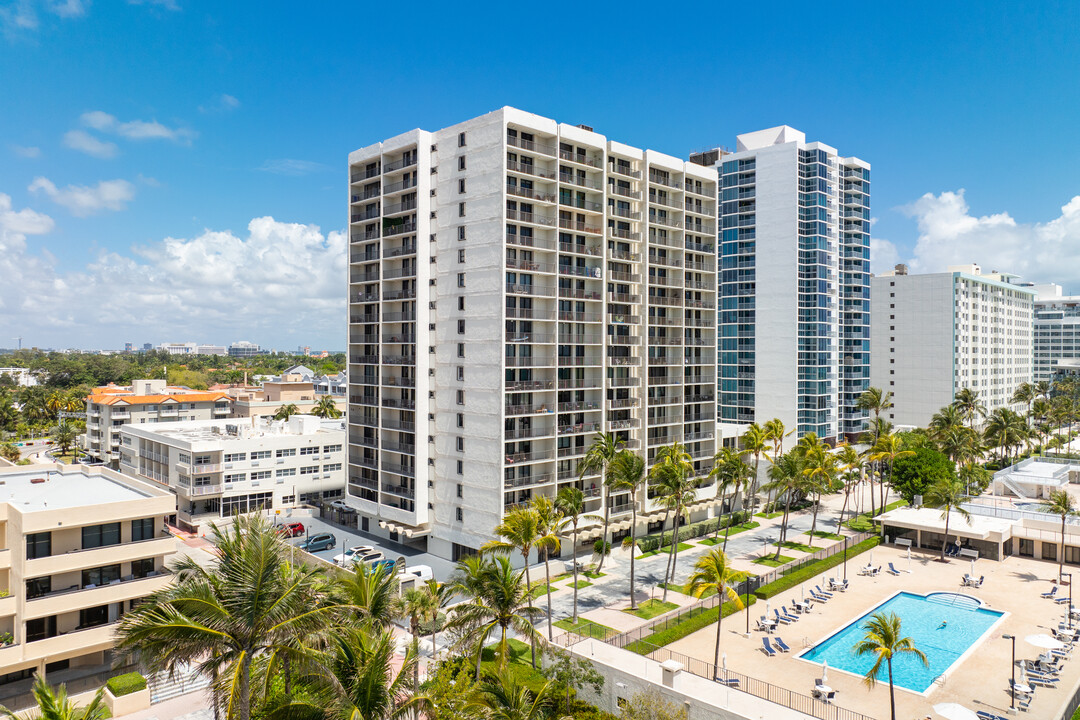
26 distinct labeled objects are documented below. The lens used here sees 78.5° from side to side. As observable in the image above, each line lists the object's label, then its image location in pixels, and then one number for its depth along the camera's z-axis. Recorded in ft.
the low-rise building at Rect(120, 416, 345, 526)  217.15
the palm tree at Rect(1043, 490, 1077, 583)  165.89
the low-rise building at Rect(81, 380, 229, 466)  300.20
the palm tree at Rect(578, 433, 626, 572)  158.92
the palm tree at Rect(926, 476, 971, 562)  186.70
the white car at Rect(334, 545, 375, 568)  163.94
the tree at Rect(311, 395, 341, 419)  348.79
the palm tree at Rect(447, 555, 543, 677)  96.22
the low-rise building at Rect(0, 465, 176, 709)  102.06
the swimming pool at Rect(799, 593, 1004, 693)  121.70
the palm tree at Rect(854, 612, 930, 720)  90.17
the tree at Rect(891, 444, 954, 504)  226.79
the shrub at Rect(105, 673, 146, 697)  105.19
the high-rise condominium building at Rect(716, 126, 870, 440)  290.35
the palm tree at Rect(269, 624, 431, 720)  54.85
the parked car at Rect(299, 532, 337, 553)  186.66
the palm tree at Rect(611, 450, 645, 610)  145.38
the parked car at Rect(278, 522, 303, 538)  205.21
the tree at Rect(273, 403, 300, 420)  341.54
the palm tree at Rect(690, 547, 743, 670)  109.29
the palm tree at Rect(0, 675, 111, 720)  56.85
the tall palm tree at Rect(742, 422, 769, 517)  205.26
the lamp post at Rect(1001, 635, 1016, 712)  104.42
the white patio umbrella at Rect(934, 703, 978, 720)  91.86
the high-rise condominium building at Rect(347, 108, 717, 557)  169.78
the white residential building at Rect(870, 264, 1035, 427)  360.89
